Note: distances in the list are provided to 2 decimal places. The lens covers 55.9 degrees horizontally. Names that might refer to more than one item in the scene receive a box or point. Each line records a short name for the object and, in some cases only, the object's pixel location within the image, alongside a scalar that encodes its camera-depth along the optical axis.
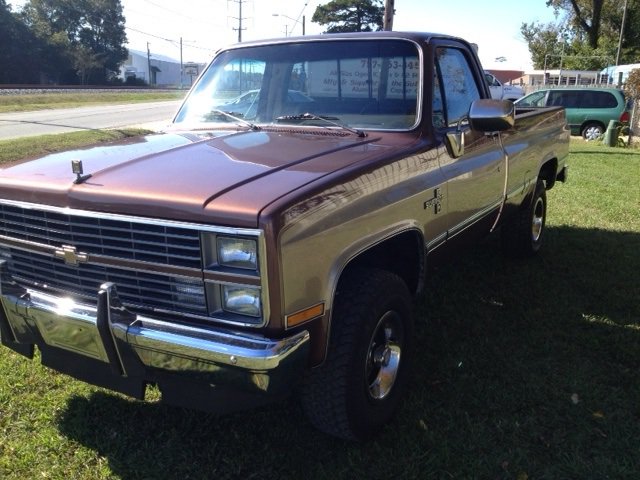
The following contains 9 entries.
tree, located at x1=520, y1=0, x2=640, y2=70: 44.66
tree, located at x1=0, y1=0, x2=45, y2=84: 54.38
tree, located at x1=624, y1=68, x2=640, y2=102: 18.02
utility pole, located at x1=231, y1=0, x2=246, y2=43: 57.49
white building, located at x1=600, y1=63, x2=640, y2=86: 28.42
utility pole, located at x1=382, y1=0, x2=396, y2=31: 13.41
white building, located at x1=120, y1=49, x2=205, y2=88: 85.94
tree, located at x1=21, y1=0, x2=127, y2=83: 60.16
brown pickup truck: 2.25
